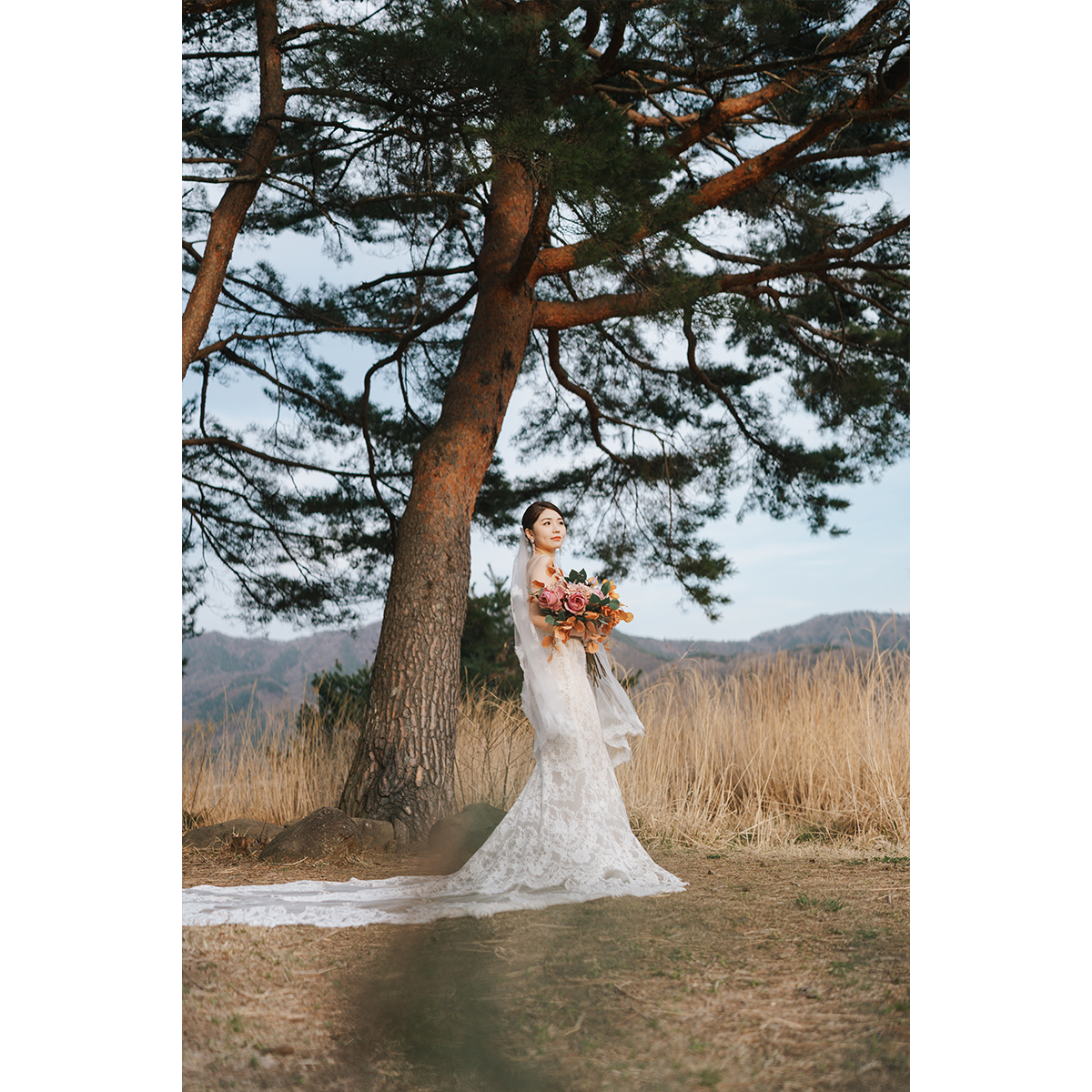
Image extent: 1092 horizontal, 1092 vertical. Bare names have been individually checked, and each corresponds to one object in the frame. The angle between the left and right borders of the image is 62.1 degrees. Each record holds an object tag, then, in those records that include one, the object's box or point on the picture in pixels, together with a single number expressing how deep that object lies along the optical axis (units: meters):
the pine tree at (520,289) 4.49
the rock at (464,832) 5.30
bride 3.80
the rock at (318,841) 5.05
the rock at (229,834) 5.43
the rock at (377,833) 5.24
